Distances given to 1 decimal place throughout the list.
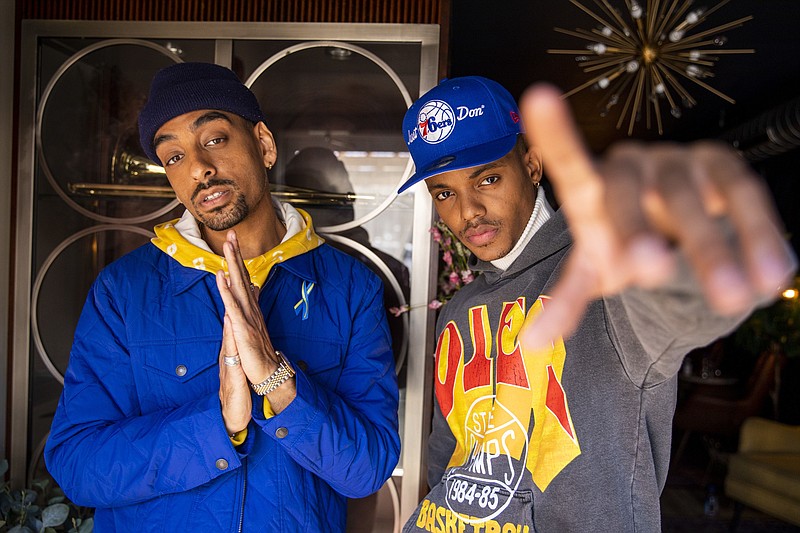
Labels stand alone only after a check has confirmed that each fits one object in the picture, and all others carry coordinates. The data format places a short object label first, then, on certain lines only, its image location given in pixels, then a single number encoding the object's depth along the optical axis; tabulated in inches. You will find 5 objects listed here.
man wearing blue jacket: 57.5
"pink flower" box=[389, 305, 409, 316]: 91.3
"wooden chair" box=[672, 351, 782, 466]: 252.7
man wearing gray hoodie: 20.6
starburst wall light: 131.3
